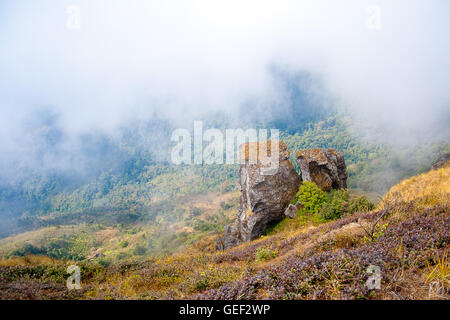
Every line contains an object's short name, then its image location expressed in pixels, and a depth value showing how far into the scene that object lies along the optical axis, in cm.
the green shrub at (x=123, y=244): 8670
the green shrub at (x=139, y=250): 7556
